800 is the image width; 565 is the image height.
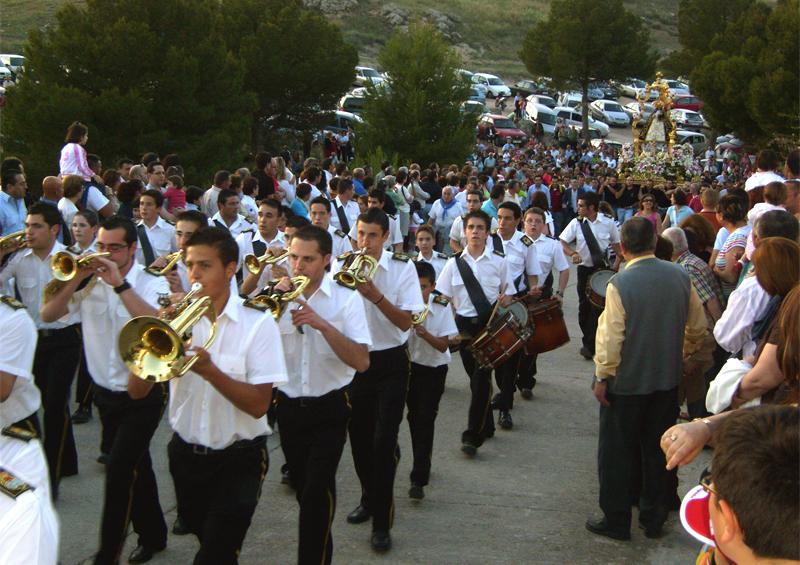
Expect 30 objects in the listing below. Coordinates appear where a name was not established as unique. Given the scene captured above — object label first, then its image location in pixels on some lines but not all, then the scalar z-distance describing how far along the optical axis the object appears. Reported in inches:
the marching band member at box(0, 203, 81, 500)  260.4
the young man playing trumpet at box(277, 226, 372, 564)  205.9
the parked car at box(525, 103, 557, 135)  1899.6
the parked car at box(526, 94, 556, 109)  2014.0
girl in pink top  476.4
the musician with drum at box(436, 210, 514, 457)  310.5
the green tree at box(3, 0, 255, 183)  829.2
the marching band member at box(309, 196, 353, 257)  378.9
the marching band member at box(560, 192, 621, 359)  454.9
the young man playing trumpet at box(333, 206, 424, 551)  243.1
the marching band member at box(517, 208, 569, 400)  402.0
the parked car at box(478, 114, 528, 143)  1666.3
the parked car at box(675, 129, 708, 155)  1718.8
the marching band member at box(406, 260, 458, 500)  277.4
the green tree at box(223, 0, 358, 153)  1306.6
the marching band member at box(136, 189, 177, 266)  377.1
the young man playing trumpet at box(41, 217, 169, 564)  213.2
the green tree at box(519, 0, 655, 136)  2071.9
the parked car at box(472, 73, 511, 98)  2186.3
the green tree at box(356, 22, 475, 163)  1208.8
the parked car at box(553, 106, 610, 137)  1960.4
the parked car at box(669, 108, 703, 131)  1909.4
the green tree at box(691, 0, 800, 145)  1429.6
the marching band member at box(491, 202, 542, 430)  373.4
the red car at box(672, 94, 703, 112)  2033.3
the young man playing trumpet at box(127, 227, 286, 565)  179.9
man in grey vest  243.3
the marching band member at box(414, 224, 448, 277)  346.6
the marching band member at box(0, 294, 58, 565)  102.3
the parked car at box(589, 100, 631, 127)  2060.8
